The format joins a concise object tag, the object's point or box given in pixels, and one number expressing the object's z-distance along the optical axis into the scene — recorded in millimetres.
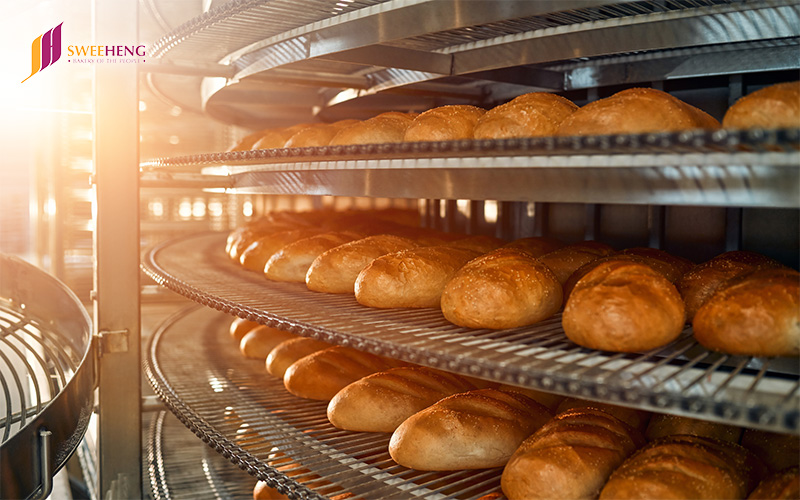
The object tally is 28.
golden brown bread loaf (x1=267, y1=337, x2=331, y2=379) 2451
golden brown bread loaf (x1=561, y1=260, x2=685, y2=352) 1290
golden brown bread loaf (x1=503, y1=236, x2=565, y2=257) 2074
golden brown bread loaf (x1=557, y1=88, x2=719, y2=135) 1378
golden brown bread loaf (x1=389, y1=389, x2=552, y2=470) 1572
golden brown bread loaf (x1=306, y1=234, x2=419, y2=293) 2084
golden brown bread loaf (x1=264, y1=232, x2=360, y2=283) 2333
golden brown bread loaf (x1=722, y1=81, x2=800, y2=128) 1160
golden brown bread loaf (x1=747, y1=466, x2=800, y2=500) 1153
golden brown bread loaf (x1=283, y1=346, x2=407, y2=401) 2156
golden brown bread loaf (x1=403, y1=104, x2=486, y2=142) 1774
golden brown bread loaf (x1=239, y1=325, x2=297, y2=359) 2775
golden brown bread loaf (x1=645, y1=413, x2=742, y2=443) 1544
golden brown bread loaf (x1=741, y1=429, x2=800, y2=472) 1419
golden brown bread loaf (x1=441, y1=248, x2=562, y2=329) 1544
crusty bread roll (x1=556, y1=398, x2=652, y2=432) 1689
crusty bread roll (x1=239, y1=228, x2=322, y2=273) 2650
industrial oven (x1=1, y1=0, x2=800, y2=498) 1143
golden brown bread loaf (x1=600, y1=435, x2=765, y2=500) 1216
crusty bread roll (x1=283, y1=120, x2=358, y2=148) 2238
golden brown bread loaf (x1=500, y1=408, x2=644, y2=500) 1319
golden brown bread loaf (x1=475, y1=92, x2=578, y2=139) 1594
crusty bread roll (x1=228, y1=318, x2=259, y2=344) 3096
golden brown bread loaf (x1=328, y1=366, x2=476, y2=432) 1854
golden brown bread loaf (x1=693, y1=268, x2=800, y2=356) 1199
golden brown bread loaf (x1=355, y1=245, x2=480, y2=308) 1822
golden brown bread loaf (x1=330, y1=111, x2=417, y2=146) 2014
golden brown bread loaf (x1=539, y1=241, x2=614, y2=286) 1864
